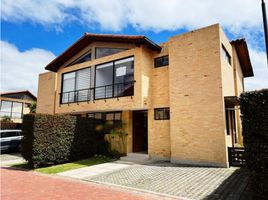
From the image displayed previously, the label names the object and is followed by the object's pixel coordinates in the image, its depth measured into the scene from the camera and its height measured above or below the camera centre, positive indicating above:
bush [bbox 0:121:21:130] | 22.14 -0.21
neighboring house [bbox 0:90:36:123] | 35.82 +3.39
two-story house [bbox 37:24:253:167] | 11.31 +2.29
